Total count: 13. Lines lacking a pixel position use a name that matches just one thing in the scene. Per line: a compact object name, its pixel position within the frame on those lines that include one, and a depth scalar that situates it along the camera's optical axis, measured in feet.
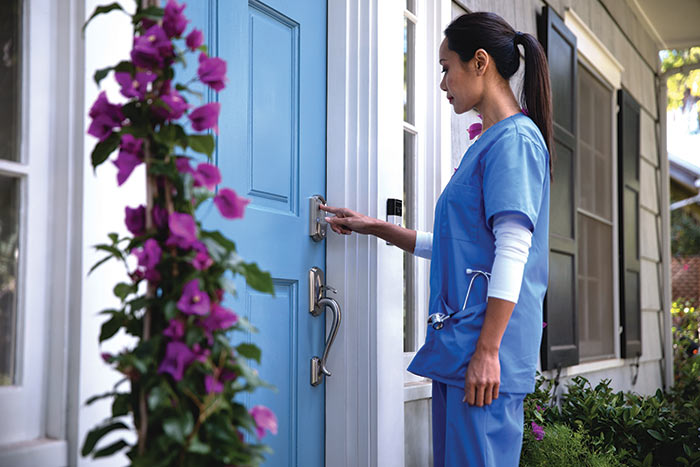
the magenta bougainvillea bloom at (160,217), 3.43
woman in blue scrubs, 5.42
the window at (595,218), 15.28
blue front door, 5.91
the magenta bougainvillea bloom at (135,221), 3.47
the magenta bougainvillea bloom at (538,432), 8.67
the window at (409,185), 8.30
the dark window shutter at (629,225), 16.22
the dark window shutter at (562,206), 11.75
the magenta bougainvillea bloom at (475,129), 7.55
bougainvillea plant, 3.19
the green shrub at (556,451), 8.54
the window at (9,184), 4.09
